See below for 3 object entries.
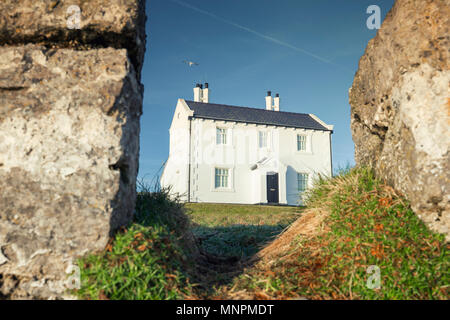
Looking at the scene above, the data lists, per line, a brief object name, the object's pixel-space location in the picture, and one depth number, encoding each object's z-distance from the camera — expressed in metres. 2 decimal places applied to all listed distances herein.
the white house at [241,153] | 23.38
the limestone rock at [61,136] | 2.57
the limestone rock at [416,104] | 2.98
